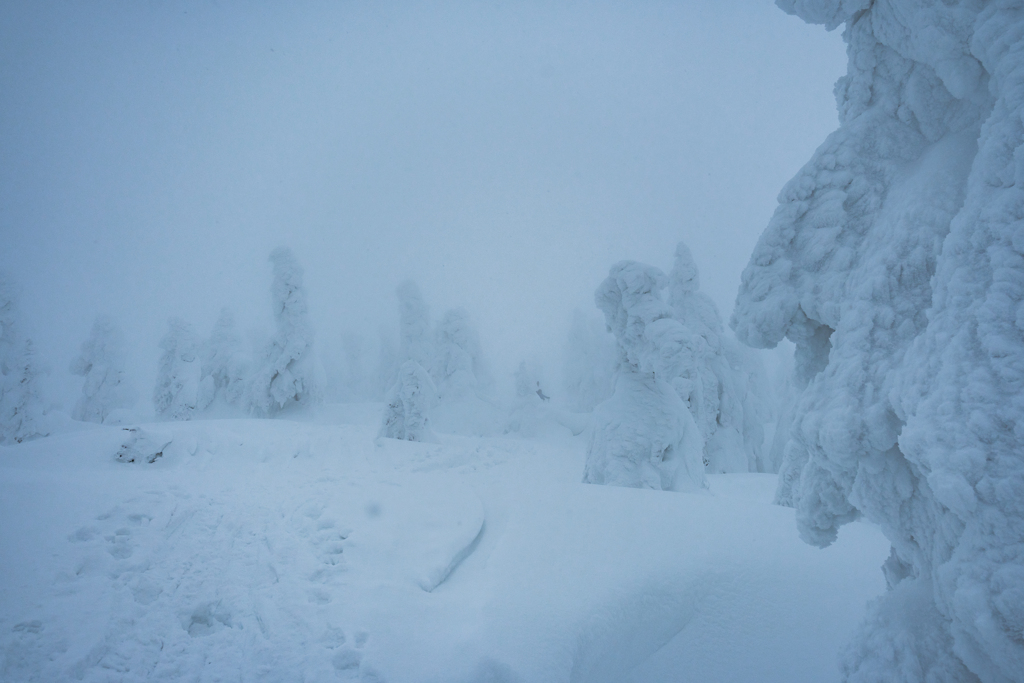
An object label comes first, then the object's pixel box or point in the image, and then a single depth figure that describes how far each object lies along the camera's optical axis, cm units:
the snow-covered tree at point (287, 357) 1864
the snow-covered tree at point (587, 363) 3181
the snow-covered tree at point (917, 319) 178
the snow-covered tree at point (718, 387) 1827
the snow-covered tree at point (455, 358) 2792
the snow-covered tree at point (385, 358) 3566
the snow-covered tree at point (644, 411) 816
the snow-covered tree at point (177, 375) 2323
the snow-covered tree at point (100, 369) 2441
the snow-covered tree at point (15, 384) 1638
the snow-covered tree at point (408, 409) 1470
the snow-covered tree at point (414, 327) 2959
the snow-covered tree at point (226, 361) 2105
